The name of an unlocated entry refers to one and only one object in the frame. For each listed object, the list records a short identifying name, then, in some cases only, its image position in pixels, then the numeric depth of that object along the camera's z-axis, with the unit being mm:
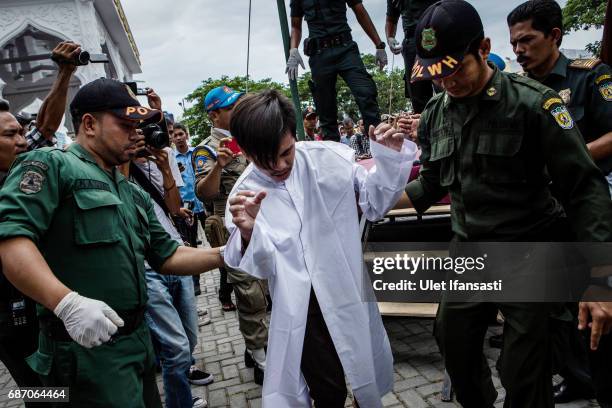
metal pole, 4918
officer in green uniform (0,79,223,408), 1521
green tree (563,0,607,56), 16578
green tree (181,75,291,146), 37656
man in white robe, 1855
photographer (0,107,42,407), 2330
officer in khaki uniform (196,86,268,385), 3418
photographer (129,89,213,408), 2742
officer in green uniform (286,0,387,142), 4133
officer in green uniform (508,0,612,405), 2381
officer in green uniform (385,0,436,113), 4016
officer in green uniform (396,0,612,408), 1749
